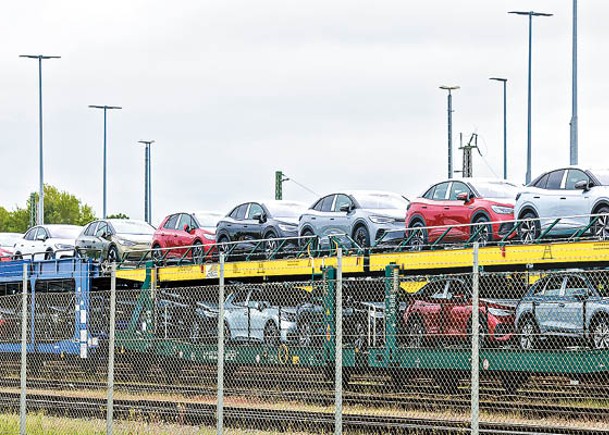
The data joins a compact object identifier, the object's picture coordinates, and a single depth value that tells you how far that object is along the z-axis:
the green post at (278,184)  69.44
